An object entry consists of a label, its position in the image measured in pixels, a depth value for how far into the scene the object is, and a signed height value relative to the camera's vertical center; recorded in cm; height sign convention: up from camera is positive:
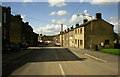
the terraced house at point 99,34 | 3719 +239
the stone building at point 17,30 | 3998 +402
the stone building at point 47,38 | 16606 +585
